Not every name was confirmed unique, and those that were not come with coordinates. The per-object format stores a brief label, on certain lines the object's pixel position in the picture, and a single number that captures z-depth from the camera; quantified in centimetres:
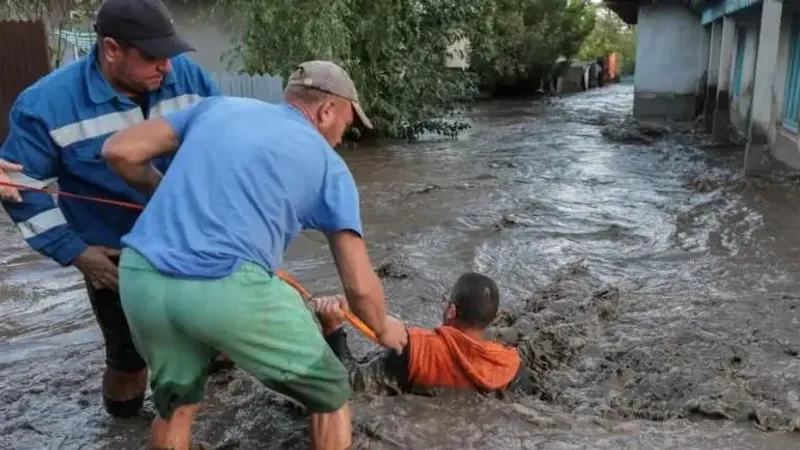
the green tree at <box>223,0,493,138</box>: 1257
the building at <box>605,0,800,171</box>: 1102
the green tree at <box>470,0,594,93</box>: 2725
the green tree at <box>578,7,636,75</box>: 4734
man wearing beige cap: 257
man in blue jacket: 310
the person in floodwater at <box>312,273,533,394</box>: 406
